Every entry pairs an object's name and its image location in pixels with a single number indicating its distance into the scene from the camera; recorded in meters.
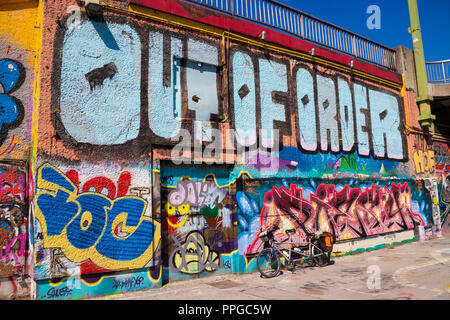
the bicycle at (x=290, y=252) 7.93
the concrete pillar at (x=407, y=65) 13.57
